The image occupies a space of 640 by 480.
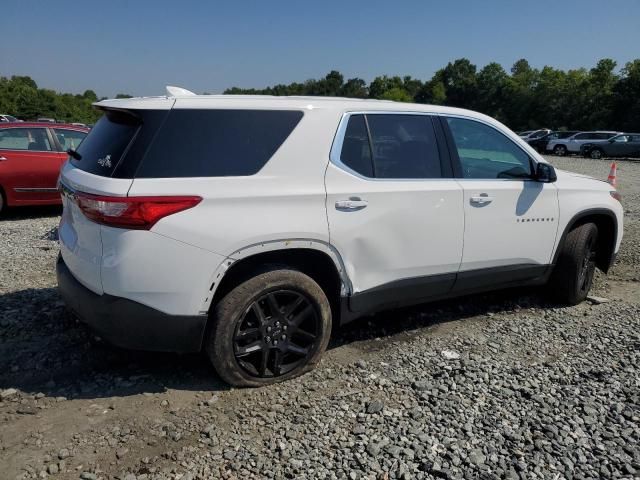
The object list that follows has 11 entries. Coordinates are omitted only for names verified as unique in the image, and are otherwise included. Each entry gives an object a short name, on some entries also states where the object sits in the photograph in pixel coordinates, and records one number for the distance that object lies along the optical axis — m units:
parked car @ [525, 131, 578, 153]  33.69
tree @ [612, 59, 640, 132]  45.67
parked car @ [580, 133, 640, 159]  29.27
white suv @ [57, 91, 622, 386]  2.73
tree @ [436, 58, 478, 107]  82.38
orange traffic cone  8.48
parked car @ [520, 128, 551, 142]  37.15
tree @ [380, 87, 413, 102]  97.89
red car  8.03
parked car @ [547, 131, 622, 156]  30.61
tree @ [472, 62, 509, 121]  72.75
